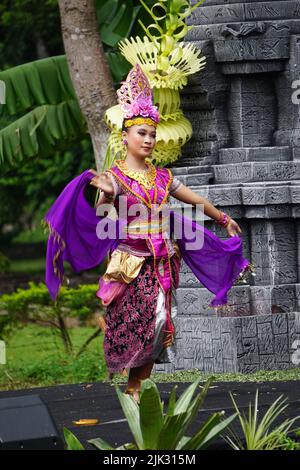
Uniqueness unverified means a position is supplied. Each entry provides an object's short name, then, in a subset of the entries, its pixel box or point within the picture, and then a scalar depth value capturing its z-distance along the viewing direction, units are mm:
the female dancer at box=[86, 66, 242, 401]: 12530
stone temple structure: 14911
